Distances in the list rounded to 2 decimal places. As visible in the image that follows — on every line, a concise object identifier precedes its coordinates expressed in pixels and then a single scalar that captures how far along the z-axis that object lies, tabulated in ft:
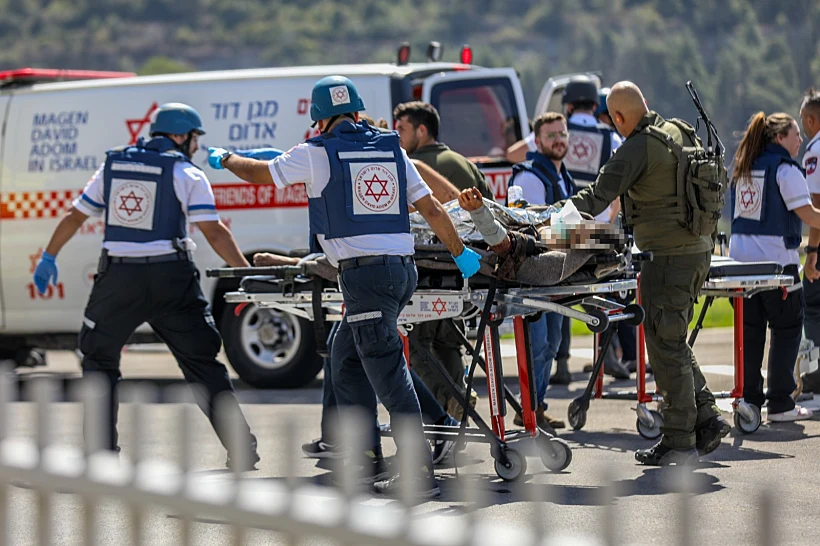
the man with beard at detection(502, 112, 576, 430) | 53.16
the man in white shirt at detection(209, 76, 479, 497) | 37.93
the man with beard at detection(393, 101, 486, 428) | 48.83
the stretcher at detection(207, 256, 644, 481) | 40.45
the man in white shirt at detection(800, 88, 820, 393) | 55.57
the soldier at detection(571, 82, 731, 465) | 41.50
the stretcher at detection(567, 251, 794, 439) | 47.55
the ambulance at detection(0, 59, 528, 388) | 66.54
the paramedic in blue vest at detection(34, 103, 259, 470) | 44.75
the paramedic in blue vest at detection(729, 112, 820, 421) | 50.39
